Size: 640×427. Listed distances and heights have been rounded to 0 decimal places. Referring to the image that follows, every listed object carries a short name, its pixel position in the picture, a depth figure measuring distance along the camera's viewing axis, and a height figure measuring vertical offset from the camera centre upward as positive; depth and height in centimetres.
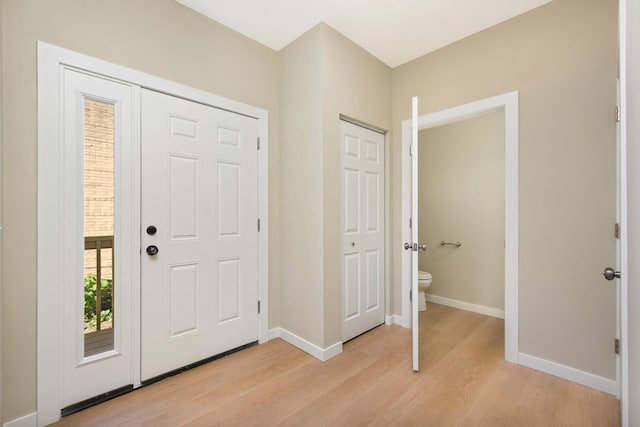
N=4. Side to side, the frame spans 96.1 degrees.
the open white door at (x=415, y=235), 206 -16
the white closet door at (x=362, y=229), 261 -15
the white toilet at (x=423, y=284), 324 -79
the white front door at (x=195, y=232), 197 -14
